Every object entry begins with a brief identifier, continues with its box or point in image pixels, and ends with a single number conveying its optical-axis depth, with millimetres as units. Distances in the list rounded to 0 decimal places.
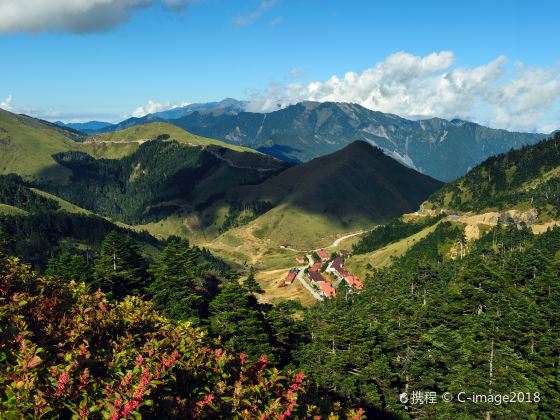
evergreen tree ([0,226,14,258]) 74125
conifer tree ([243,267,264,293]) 73100
